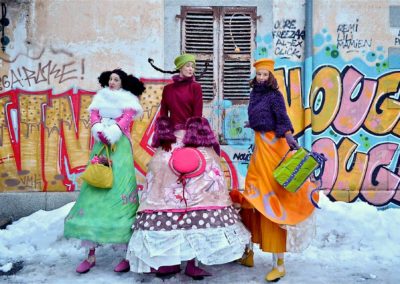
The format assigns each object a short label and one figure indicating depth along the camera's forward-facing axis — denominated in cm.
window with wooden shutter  729
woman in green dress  447
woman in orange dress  442
